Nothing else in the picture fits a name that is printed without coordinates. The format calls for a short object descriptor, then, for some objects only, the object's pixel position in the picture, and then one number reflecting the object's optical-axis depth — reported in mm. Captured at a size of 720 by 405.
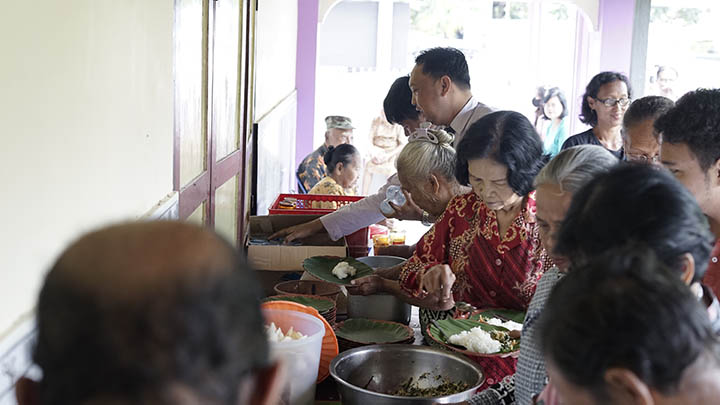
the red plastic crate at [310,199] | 3699
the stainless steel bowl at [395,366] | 1694
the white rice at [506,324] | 1966
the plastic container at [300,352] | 1509
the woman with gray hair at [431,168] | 2629
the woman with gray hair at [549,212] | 1368
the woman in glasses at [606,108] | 4016
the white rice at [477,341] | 1759
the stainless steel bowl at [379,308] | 2334
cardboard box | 2754
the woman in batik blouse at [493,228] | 2061
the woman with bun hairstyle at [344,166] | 5016
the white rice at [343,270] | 2486
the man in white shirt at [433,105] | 2996
